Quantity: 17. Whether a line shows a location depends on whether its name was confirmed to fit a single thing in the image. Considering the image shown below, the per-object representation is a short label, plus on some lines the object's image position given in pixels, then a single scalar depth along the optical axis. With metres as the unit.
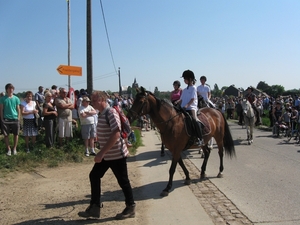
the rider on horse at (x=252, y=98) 14.62
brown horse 6.16
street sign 10.93
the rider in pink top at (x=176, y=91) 10.22
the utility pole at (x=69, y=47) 12.91
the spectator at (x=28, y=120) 9.30
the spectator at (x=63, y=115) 9.66
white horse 13.64
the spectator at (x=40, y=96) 14.11
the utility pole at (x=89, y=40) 12.76
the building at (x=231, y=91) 67.82
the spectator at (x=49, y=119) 9.55
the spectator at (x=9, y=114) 8.81
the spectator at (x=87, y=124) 9.54
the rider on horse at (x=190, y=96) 7.15
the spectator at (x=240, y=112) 14.79
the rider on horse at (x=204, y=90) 10.78
